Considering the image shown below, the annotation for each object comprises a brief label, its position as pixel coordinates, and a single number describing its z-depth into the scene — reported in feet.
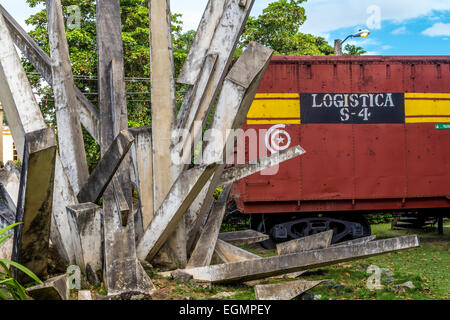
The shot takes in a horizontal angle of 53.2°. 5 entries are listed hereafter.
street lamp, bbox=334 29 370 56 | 45.75
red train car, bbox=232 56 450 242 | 28.48
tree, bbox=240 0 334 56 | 61.82
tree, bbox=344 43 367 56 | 84.35
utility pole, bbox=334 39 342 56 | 51.20
